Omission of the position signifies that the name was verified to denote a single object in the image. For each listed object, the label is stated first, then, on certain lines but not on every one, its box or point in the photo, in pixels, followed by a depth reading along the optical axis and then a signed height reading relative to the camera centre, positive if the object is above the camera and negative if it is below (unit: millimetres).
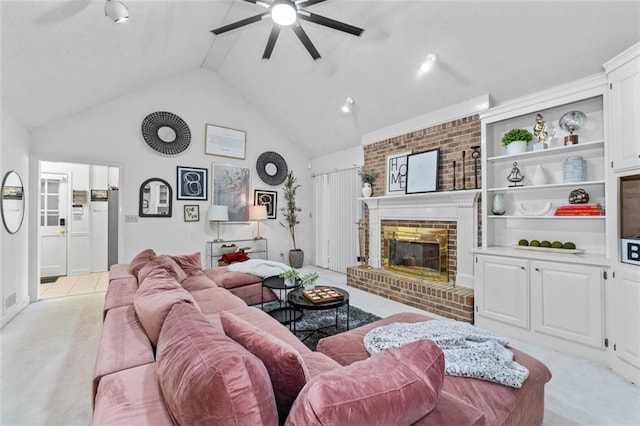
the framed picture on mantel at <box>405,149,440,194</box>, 3947 +616
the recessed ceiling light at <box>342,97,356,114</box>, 4331 +1740
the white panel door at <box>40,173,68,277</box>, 5336 -155
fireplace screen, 3875 -567
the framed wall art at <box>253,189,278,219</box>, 5957 +315
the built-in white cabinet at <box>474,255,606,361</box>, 2404 -840
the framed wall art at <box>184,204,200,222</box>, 5148 +38
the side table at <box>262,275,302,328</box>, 3033 -1107
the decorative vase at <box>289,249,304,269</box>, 6219 -968
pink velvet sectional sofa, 776 -545
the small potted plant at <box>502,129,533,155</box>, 3072 +809
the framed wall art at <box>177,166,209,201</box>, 5098 +586
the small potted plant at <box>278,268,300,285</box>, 3021 -671
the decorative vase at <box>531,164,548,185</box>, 2979 +387
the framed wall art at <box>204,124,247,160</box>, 5359 +1442
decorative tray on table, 2547 -764
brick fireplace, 3412 -655
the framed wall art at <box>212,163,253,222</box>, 5477 +513
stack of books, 2625 +26
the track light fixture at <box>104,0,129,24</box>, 2203 +1629
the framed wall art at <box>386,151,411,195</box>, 4398 +648
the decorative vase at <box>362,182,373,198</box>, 4840 +412
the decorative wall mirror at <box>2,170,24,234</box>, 3176 +173
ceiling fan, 2217 +1653
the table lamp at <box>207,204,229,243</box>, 5109 +17
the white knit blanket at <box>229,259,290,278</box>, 3807 -741
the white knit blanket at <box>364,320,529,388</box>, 1406 -770
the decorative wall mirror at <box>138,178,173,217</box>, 4785 +298
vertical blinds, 5543 -80
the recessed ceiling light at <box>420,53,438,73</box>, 3104 +1714
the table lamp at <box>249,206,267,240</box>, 5535 +33
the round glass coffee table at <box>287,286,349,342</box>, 2465 -799
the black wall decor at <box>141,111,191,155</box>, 4801 +1457
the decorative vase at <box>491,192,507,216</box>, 3275 +95
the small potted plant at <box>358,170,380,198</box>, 4848 +571
